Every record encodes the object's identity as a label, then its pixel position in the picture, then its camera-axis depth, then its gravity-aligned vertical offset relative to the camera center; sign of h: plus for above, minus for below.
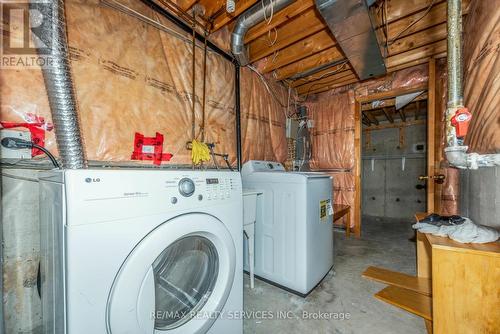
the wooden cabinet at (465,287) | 0.98 -0.61
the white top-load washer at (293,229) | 1.59 -0.52
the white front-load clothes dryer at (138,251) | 0.63 -0.31
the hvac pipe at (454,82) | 1.25 +0.53
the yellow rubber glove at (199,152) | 1.70 +0.12
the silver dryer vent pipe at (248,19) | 1.54 +1.21
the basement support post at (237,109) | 2.17 +0.61
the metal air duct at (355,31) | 1.42 +1.10
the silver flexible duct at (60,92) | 0.84 +0.32
